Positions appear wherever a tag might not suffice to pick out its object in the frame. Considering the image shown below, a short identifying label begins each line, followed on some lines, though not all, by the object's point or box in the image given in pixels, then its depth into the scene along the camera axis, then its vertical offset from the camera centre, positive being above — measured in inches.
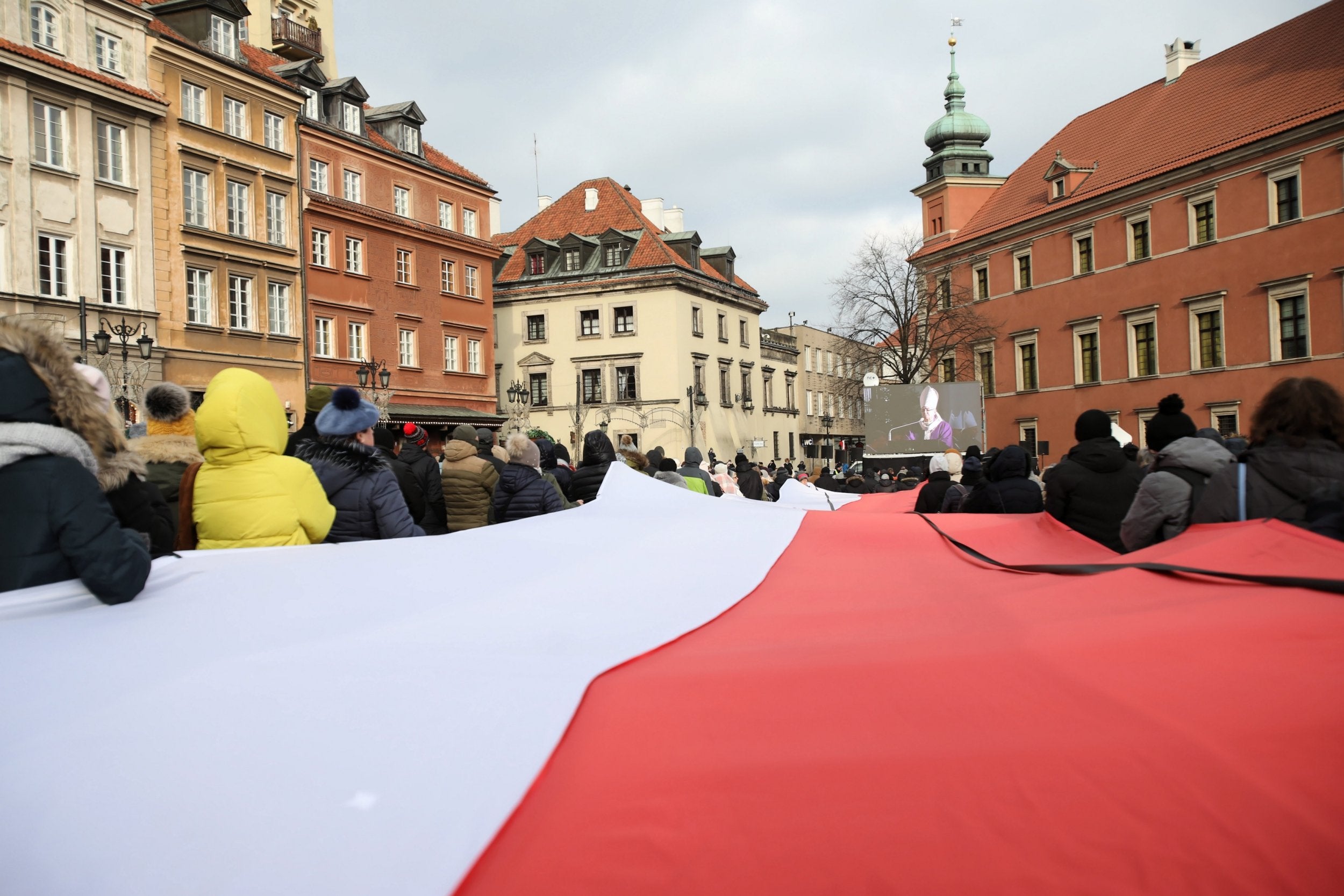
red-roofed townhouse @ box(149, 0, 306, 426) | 1185.4 +336.7
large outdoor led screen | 1246.3 +27.1
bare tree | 2127.2 +254.9
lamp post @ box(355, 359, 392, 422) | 1169.4 +101.9
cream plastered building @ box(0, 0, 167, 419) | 999.6 +328.9
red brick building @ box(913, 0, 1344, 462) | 1533.0 +336.5
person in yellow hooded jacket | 169.8 -1.5
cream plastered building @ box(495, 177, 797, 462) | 2256.4 +281.7
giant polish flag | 79.4 -27.1
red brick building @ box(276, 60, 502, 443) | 1446.9 +327.3
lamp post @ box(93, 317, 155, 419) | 806.5 +109.2
